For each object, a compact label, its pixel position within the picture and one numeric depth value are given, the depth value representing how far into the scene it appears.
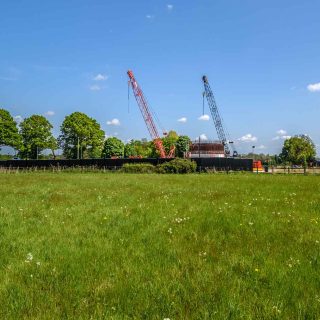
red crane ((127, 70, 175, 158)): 127.20
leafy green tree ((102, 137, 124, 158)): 139.82
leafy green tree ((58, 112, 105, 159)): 116.81
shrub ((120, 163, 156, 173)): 61.84
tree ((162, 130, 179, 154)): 162.62
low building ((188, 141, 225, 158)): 120.31
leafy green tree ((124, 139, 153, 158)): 158.88
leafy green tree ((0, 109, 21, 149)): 102.69
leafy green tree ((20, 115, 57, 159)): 109.50
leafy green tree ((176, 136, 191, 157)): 158.88
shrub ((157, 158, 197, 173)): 59.28
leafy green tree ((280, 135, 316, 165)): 140.88
